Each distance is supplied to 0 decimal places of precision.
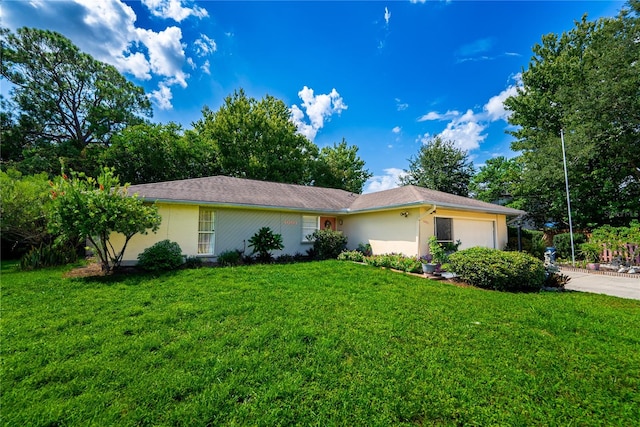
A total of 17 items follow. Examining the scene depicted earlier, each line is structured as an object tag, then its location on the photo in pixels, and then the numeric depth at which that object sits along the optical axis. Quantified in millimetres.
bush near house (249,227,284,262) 10281
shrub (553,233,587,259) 12508
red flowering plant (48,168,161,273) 6746
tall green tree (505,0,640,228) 12648
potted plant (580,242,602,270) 10842
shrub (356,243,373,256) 11870
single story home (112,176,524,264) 9539
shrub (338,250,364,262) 10930
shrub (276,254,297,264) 10523
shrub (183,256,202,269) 8904
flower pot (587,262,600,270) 10018
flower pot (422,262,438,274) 8312
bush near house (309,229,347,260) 11438
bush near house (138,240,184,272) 7918
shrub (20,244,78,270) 8531
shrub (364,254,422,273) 8852
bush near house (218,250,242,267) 9496
